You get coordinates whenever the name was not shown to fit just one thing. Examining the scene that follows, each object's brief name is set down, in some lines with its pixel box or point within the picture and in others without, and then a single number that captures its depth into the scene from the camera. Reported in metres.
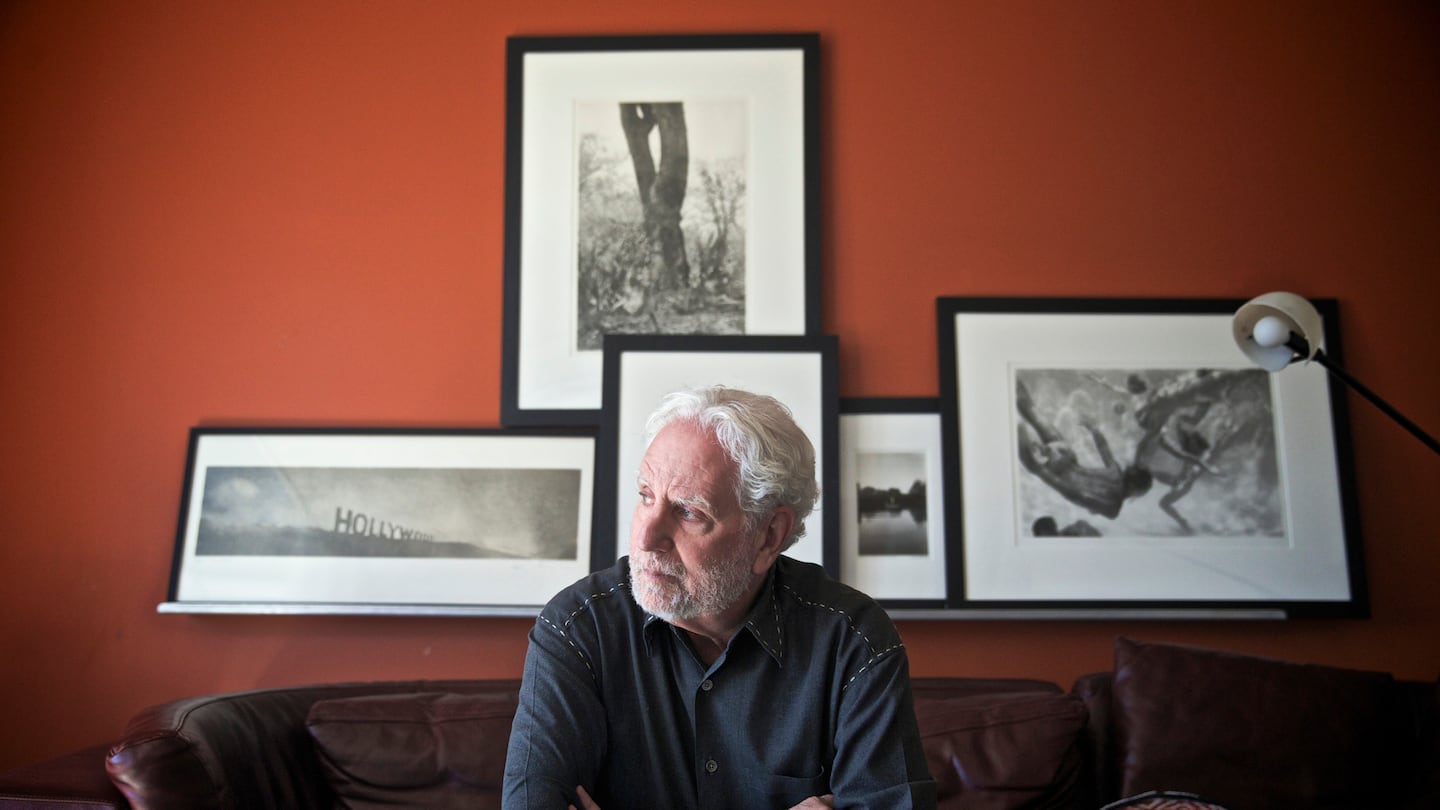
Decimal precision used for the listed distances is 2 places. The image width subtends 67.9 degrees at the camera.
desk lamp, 2.50
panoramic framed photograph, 2.84
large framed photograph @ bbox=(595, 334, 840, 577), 2.83
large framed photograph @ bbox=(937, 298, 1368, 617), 2.81
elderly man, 1.74
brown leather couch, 2.22
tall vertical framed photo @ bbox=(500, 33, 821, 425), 2.94
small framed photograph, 2.82
